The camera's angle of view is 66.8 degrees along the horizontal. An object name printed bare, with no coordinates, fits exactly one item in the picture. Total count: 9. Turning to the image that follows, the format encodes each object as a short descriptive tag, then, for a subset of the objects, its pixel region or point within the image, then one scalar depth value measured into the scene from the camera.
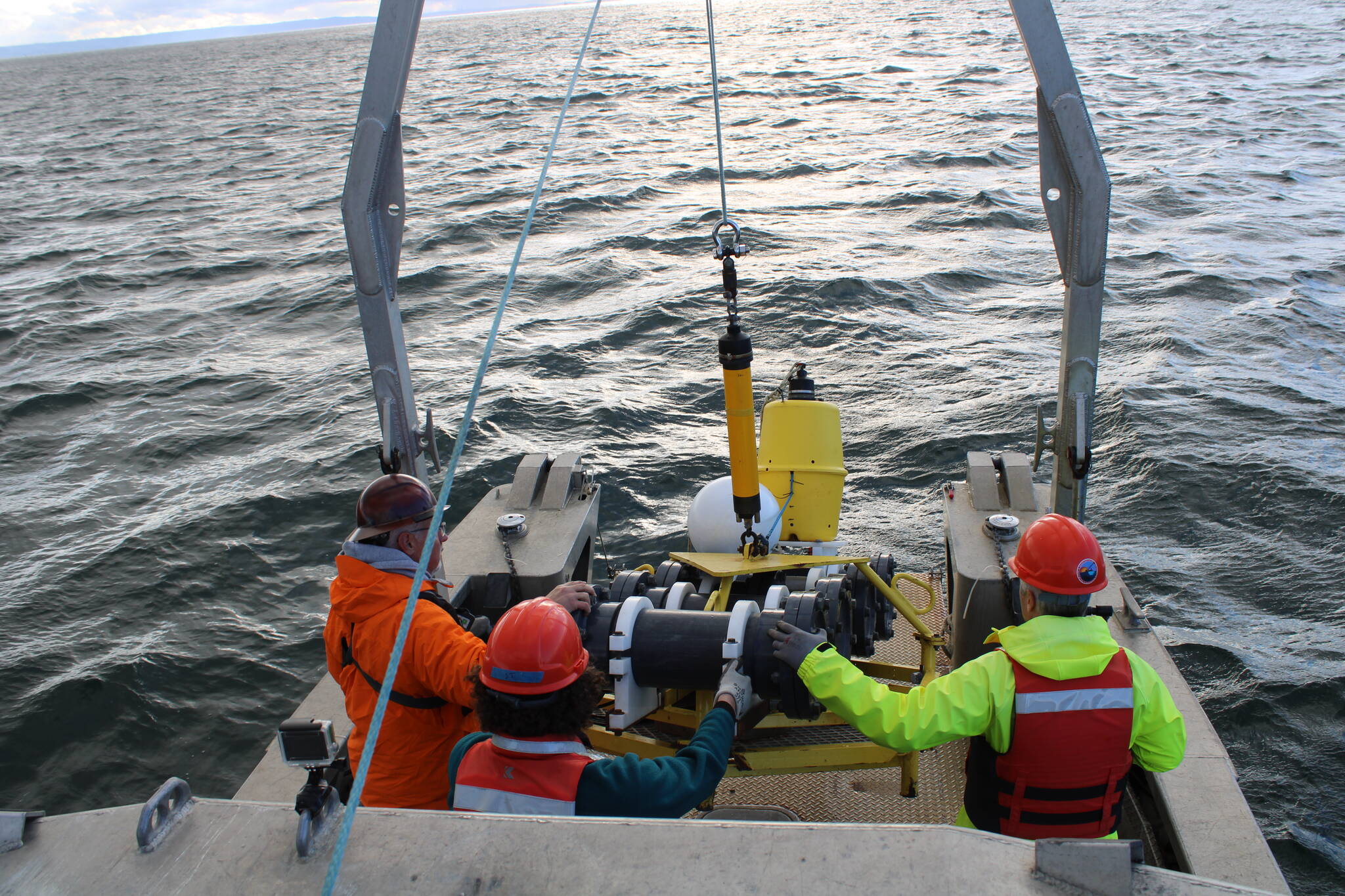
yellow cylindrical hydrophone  3.92
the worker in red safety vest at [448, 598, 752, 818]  2.36
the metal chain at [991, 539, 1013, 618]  4.58
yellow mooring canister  5.20
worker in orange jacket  2.97
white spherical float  4.83
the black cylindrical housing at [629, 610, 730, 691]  3.29
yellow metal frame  3.65
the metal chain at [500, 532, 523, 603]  5.07
